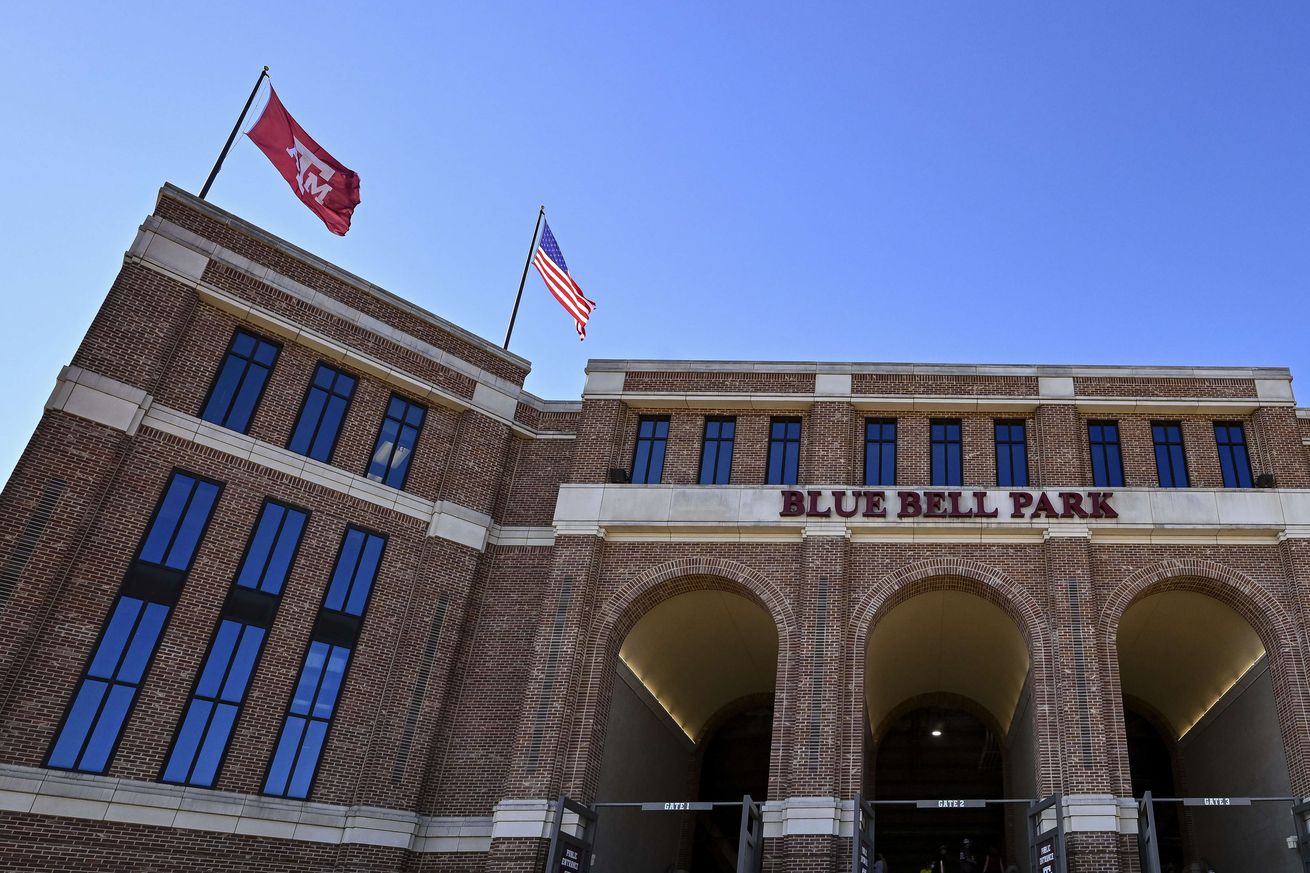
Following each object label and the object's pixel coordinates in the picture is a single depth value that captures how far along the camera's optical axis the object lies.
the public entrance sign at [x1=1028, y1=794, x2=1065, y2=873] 21.11
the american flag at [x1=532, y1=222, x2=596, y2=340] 31.47
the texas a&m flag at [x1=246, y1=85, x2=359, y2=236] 26.98
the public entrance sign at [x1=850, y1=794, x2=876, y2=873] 21.86
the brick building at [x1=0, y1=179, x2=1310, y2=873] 22.95
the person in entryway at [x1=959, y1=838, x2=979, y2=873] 25.62
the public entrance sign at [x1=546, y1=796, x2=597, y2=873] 22.64
